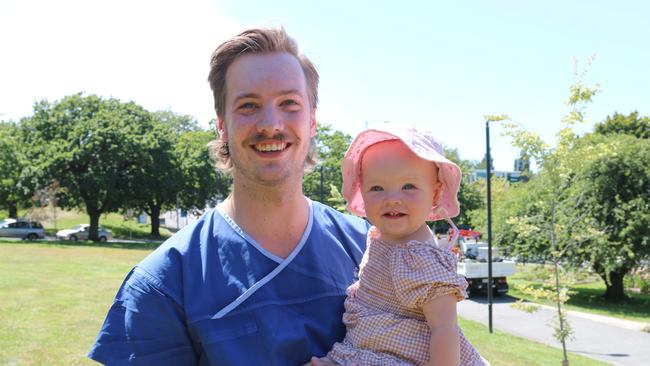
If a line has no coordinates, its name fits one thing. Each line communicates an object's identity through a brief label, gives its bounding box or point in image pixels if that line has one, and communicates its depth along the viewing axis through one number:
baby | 1.87
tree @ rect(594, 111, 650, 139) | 37.83
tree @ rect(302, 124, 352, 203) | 23.02
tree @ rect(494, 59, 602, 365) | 9.33
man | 1.81
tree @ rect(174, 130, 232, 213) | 43.41
